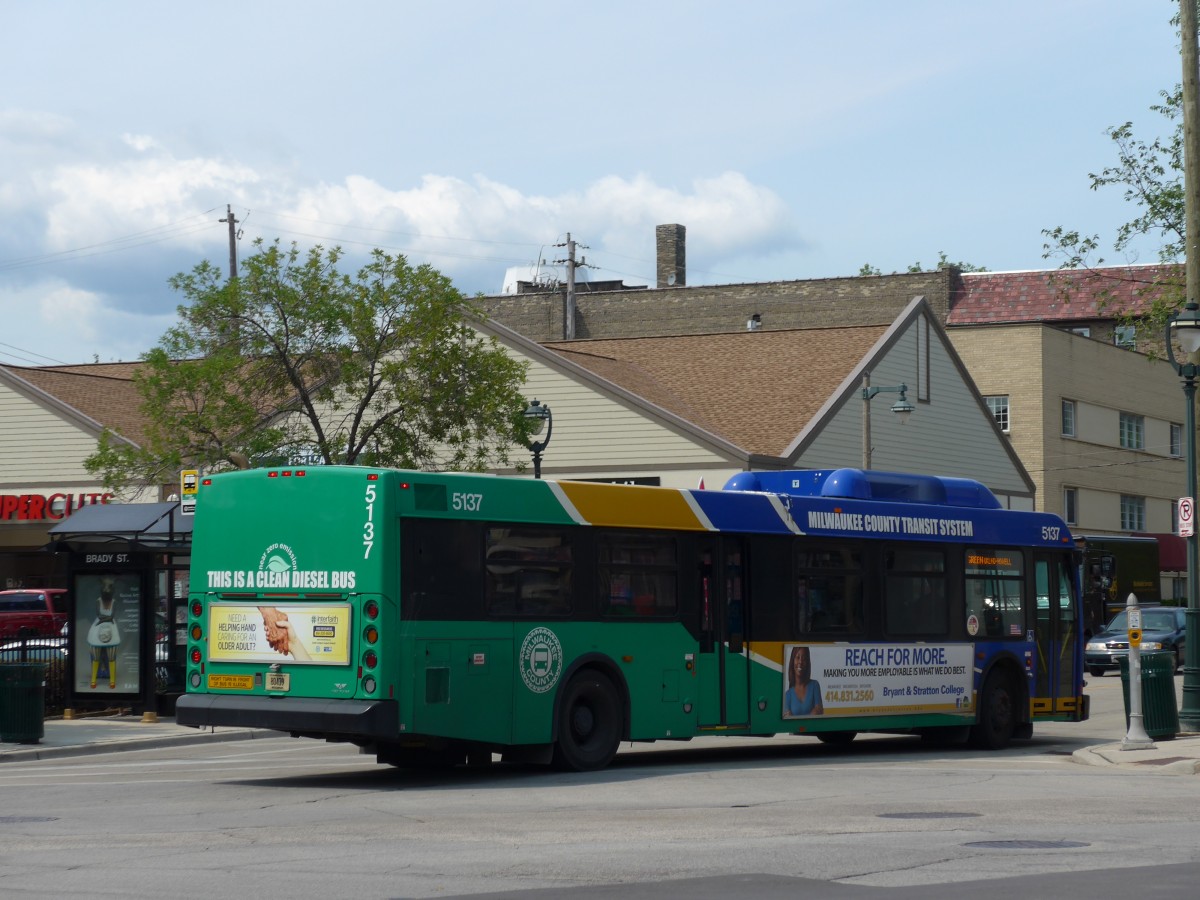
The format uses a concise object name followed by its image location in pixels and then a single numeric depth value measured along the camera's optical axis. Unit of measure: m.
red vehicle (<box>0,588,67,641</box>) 44.69
